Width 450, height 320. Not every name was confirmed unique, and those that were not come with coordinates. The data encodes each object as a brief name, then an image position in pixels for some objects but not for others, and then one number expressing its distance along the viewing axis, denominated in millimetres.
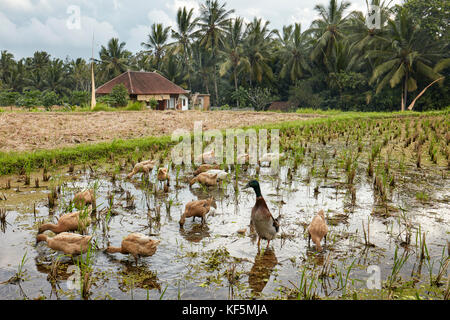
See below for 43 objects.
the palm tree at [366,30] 28266
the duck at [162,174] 6008
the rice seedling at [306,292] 2611
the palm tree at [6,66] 45469
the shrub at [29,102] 22828
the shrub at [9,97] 26141
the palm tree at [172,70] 38062
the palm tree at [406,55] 25812
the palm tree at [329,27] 31625
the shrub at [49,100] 23906
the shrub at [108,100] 22902
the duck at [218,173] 5852
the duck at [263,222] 3496
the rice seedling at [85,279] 2693
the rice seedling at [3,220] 4097
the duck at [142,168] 6423
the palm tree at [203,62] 40594
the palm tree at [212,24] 35688
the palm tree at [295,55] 34188
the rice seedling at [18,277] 2939
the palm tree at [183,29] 36156
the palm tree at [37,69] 44406
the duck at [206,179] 5797
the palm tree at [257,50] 34531
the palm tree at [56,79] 43406
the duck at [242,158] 7570
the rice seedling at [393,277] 2832
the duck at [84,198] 4418
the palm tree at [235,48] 34938
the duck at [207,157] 7516
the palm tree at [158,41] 37562
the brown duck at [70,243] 3248
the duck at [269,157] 7551
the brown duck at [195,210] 4164
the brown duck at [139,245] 3209
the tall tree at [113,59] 37969
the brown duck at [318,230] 3442
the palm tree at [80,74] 47834
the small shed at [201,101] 37341
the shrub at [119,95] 23375
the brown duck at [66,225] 3686
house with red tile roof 28000
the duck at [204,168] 6531
